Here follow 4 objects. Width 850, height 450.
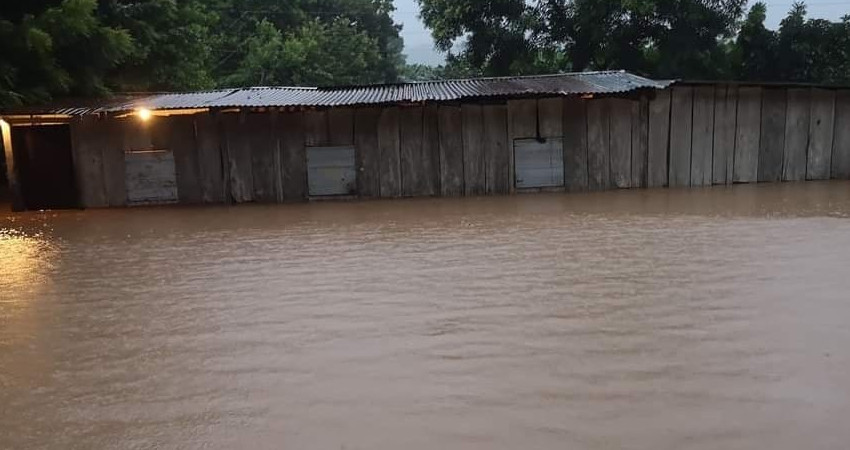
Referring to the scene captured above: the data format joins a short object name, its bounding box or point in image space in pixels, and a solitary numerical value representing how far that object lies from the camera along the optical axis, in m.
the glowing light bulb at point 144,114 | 13.19
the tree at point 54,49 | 13.34
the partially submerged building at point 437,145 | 13.95
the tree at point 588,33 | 19.80
